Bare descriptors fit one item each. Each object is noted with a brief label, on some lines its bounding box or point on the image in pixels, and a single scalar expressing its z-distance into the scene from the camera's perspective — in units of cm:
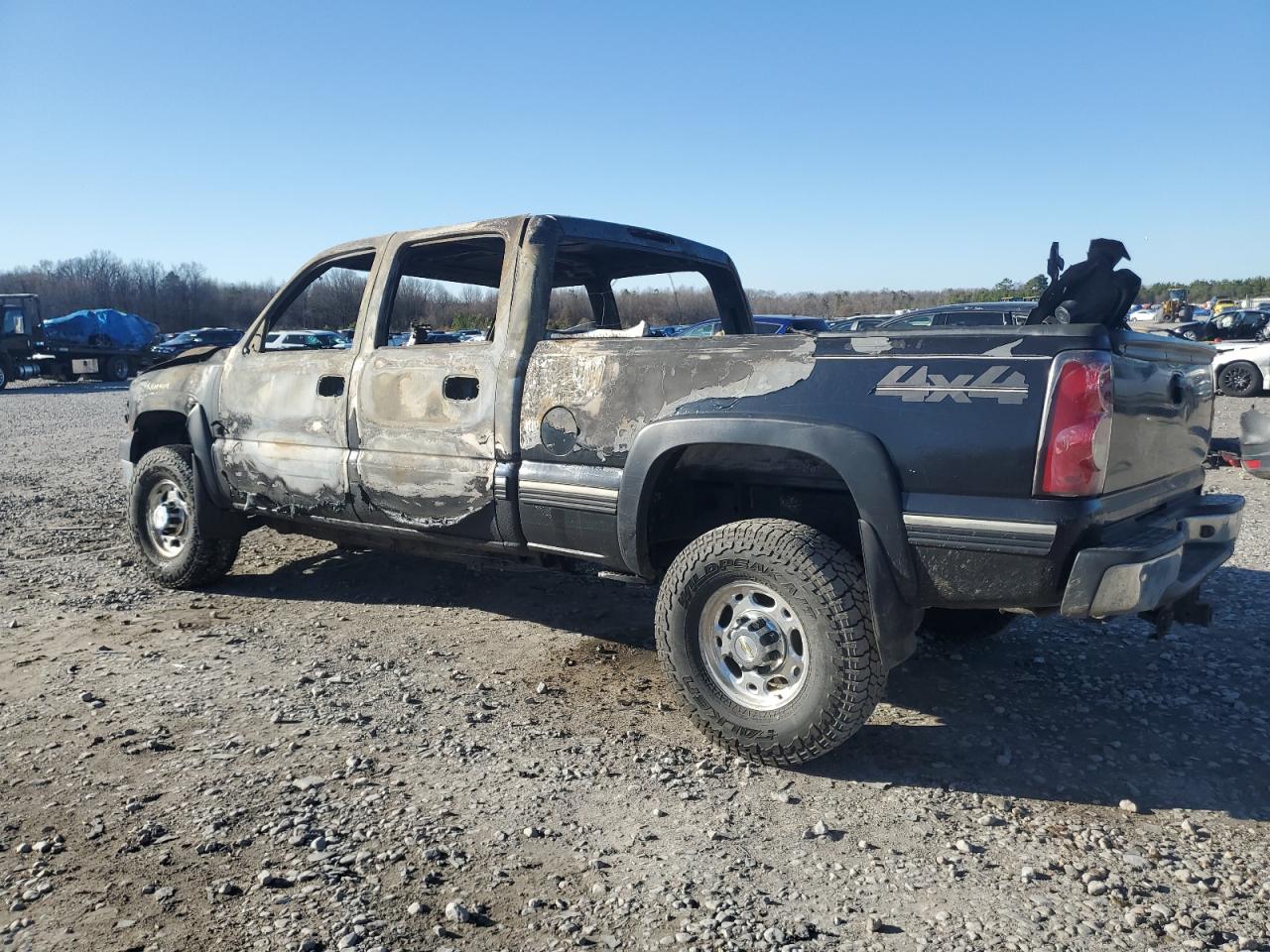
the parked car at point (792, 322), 1420
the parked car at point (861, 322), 1630
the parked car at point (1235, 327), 2008
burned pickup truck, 278
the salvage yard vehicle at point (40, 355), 2589
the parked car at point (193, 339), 3058
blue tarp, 2803
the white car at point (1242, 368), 1712
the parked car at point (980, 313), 1202
